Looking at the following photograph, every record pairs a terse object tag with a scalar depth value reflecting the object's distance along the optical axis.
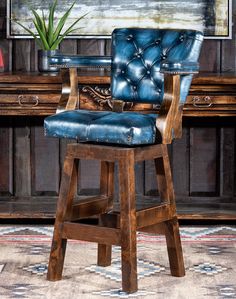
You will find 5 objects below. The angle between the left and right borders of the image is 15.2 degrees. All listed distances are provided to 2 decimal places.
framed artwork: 5.33
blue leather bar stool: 3.62
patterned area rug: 3.67
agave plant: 5.11
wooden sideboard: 5.45
